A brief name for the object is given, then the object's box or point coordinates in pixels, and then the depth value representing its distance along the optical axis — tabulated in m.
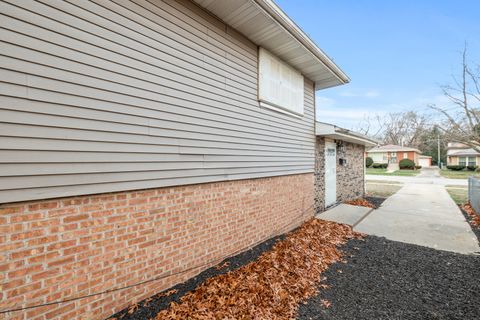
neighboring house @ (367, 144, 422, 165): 43.22
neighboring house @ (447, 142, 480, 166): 41.20
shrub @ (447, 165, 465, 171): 37.73
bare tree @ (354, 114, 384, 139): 57.53
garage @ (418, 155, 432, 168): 51.91
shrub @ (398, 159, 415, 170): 38.88
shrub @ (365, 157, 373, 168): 43.19
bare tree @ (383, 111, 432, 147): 56.53
